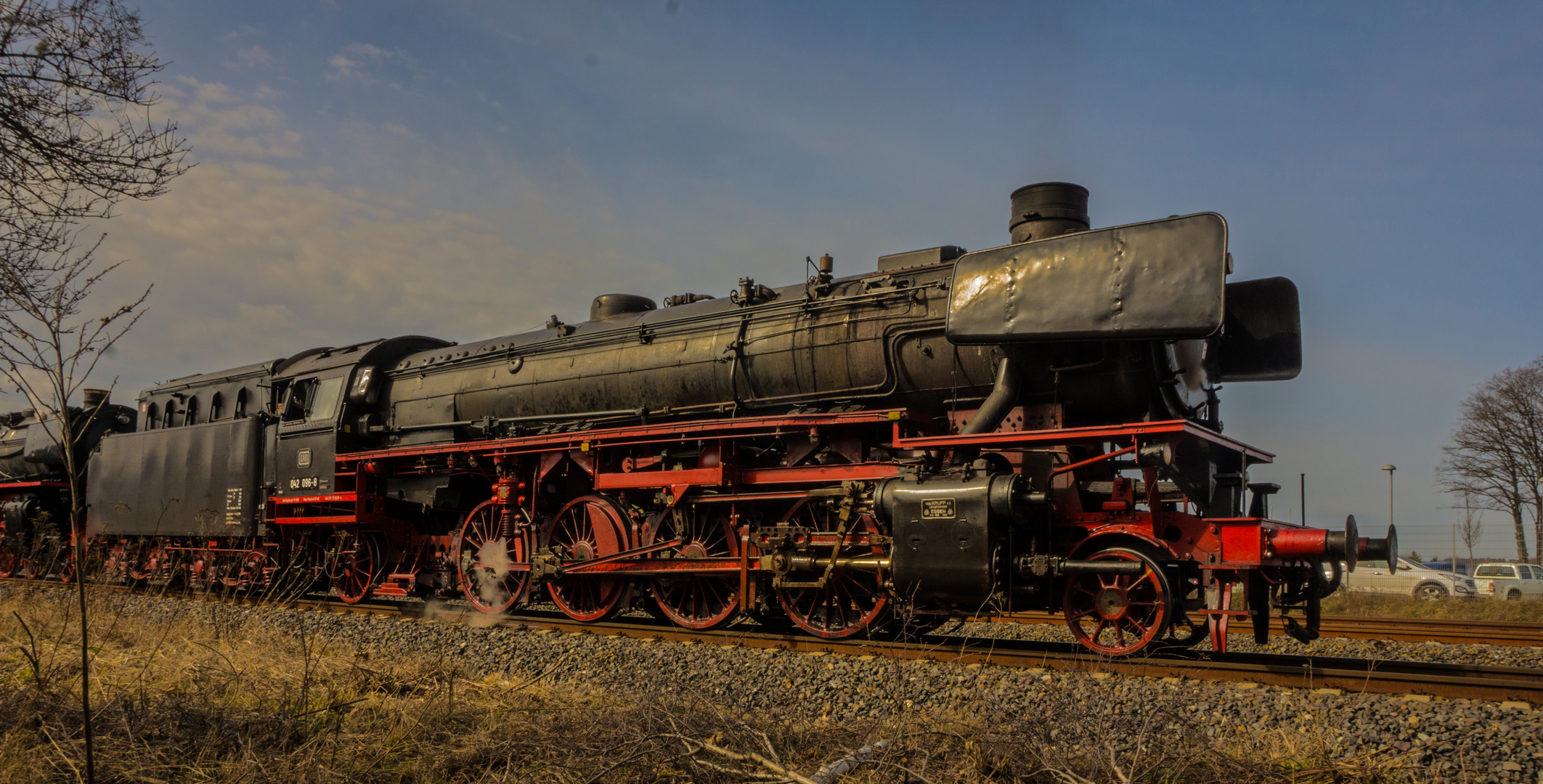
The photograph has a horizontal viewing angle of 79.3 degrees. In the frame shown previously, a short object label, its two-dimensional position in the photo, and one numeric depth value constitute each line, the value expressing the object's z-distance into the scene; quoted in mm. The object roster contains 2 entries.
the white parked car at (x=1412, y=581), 20422
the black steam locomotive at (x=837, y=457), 6746
